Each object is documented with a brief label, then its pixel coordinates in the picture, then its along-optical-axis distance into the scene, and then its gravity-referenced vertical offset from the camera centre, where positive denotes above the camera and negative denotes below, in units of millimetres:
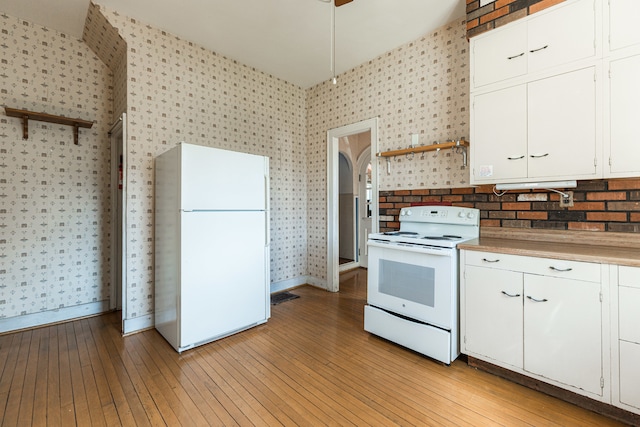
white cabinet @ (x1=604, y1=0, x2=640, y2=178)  1646 +706
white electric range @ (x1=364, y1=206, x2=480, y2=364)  2100 -574
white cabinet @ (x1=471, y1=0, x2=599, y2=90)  1793 +1155
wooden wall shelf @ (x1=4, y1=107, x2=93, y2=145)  2572 +908
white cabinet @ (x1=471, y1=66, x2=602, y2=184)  1793 +557
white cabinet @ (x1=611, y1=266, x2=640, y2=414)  1467 -679
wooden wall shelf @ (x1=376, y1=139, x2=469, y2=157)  2516 +609
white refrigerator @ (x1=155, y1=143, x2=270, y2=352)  2318 -280
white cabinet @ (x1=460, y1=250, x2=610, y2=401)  1587 -674
